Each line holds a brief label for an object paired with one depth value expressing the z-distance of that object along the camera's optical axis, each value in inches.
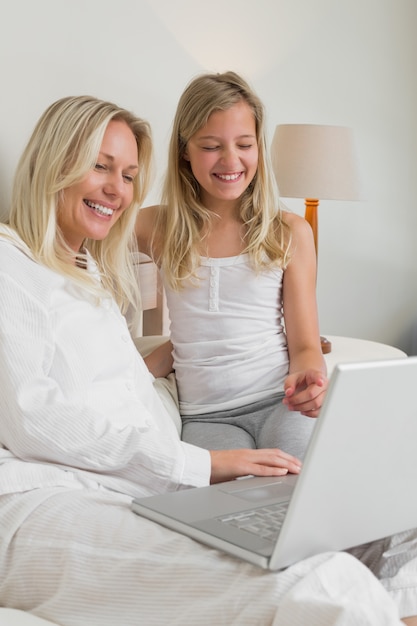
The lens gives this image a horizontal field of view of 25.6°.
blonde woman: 40.8
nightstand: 95.5
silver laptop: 36.7
